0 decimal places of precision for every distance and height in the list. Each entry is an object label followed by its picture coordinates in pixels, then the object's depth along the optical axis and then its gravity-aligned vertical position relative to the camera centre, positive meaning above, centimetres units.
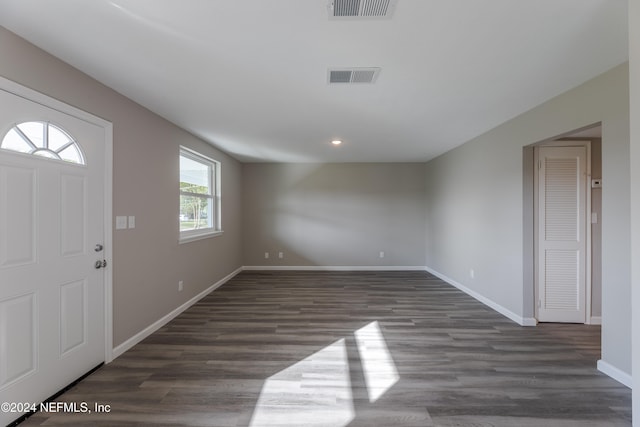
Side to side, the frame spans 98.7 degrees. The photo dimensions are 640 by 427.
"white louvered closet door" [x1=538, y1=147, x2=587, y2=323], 319 -22
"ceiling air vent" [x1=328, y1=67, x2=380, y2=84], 214 +111
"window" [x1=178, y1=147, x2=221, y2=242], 388 +27
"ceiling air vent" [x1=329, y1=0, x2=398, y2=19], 146 +112
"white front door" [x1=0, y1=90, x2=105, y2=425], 169 -26
